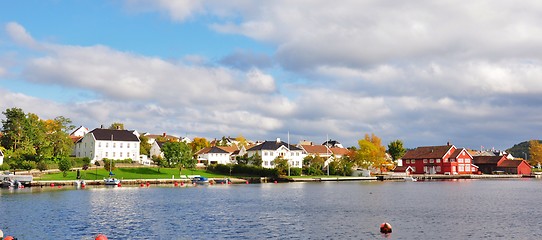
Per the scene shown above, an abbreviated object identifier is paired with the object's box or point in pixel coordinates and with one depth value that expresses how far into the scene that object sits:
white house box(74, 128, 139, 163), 146.25
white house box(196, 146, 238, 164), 171.12
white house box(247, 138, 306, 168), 156.50
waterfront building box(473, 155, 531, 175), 179.32
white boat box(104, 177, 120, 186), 103.62
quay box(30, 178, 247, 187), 99.00
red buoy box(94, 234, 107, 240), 32.62
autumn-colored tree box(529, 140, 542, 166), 196.25
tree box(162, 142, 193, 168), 127.62
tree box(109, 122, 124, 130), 197.51
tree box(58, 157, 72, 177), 109.38
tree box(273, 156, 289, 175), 139.30
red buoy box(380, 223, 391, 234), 39.78
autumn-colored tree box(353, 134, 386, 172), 151.62
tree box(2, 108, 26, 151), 127.62
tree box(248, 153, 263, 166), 146.50
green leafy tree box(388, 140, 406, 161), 188.49
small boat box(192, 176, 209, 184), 118.62
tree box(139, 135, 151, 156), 179.62
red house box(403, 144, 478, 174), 172.25
